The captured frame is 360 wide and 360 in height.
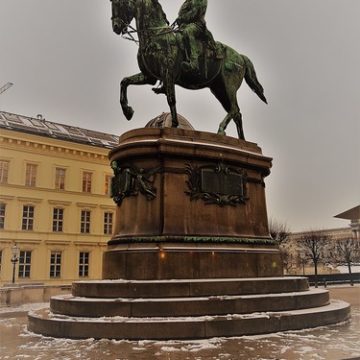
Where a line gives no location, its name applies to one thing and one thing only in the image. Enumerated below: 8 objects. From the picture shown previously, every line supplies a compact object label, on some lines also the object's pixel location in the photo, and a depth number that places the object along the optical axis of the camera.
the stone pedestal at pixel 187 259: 8.54
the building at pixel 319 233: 75.09
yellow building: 38.53
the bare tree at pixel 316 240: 64.56
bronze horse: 11.85
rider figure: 12.28
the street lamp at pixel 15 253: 27.62
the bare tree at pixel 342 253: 75.71
